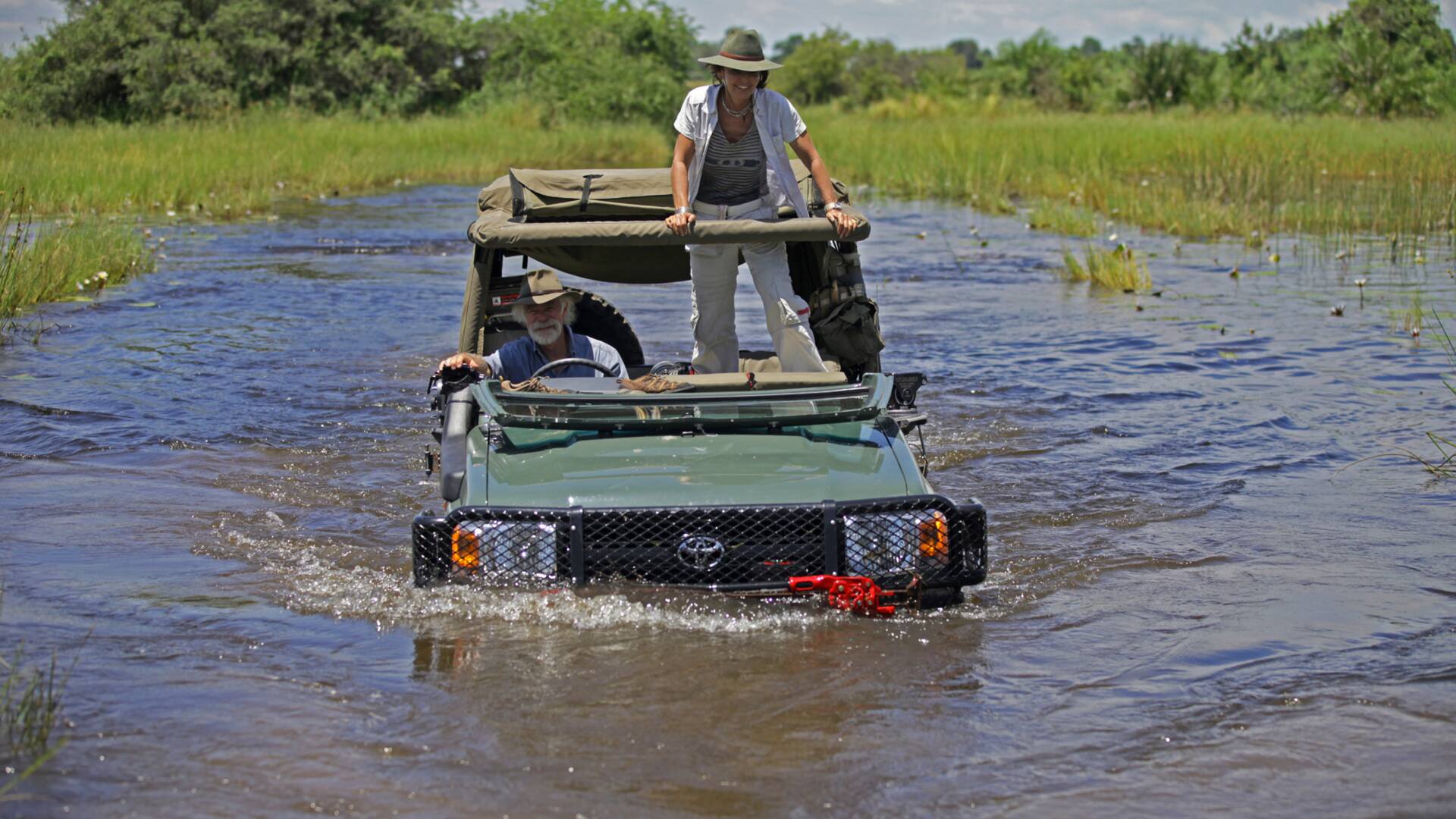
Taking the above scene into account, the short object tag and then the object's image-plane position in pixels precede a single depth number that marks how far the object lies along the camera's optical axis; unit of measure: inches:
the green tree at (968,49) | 6338.6
